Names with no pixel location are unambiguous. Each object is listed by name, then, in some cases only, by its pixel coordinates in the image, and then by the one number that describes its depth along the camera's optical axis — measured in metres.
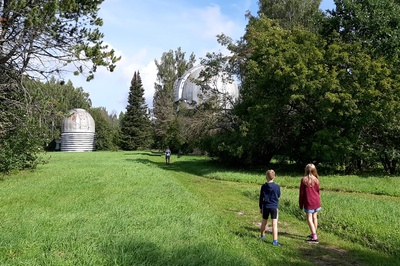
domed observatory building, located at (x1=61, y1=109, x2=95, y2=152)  56.62
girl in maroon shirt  7.98
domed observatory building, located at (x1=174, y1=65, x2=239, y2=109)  46.88
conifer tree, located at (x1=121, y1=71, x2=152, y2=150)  60.84
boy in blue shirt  7.49
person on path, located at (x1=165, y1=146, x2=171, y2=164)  31.16
